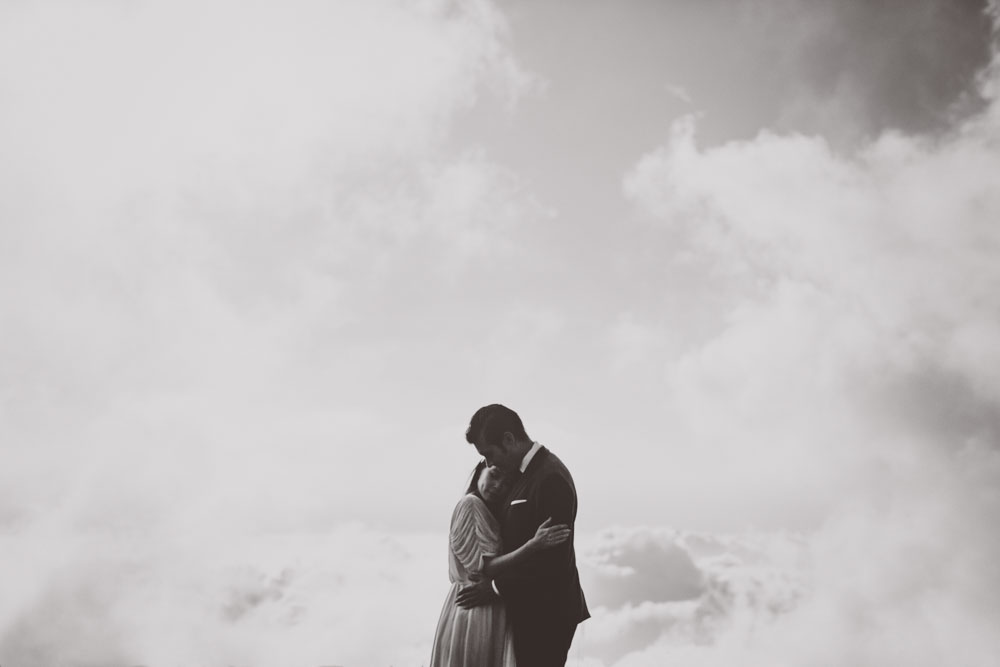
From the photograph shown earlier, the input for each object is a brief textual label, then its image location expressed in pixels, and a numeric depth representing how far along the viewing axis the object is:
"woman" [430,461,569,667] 5.77
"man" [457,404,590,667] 5.92
